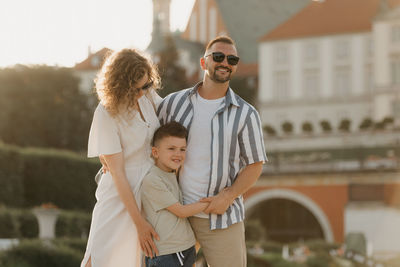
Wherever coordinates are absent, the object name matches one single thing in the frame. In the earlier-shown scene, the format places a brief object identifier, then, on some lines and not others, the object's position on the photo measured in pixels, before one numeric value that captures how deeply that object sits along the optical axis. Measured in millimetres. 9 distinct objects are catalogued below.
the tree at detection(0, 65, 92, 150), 33969
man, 4000
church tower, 74750
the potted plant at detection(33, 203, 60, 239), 15000
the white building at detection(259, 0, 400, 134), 45250
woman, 3809
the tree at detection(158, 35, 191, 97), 45106
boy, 3824
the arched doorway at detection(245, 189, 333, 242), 32438
